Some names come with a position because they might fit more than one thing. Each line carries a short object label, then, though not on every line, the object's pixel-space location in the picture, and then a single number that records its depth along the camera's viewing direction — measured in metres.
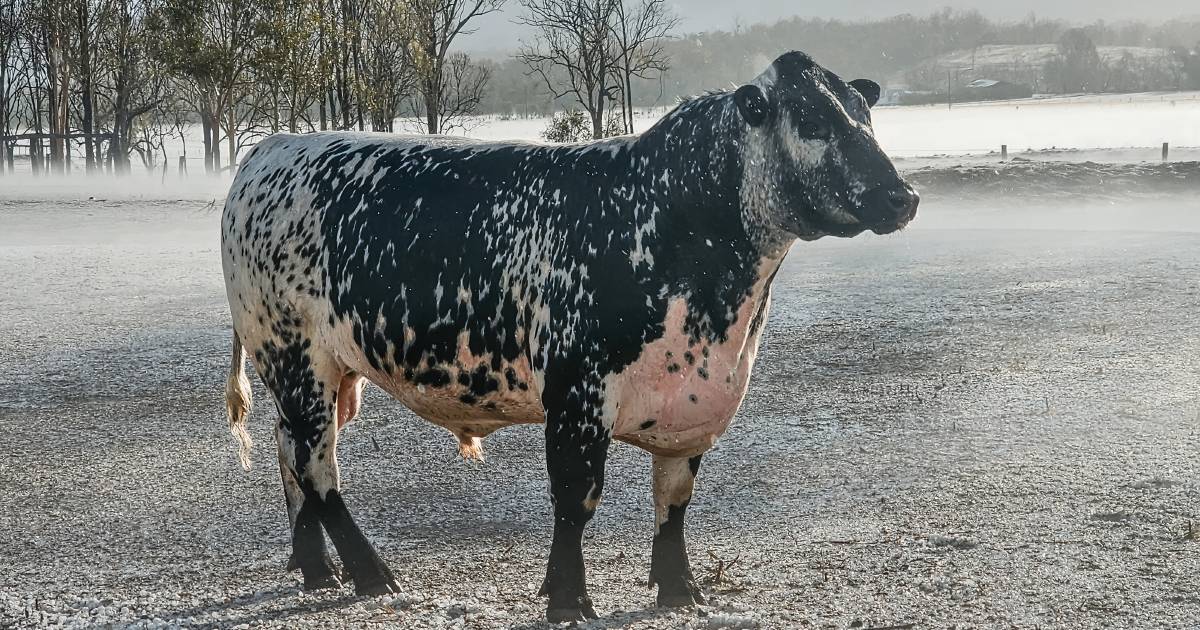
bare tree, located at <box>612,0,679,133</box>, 49.69
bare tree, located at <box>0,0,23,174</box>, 67.88
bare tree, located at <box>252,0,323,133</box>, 45.25
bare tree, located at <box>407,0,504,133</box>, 43.34
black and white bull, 4.57
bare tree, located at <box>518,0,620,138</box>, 44.59
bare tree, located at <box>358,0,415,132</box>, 44.78
